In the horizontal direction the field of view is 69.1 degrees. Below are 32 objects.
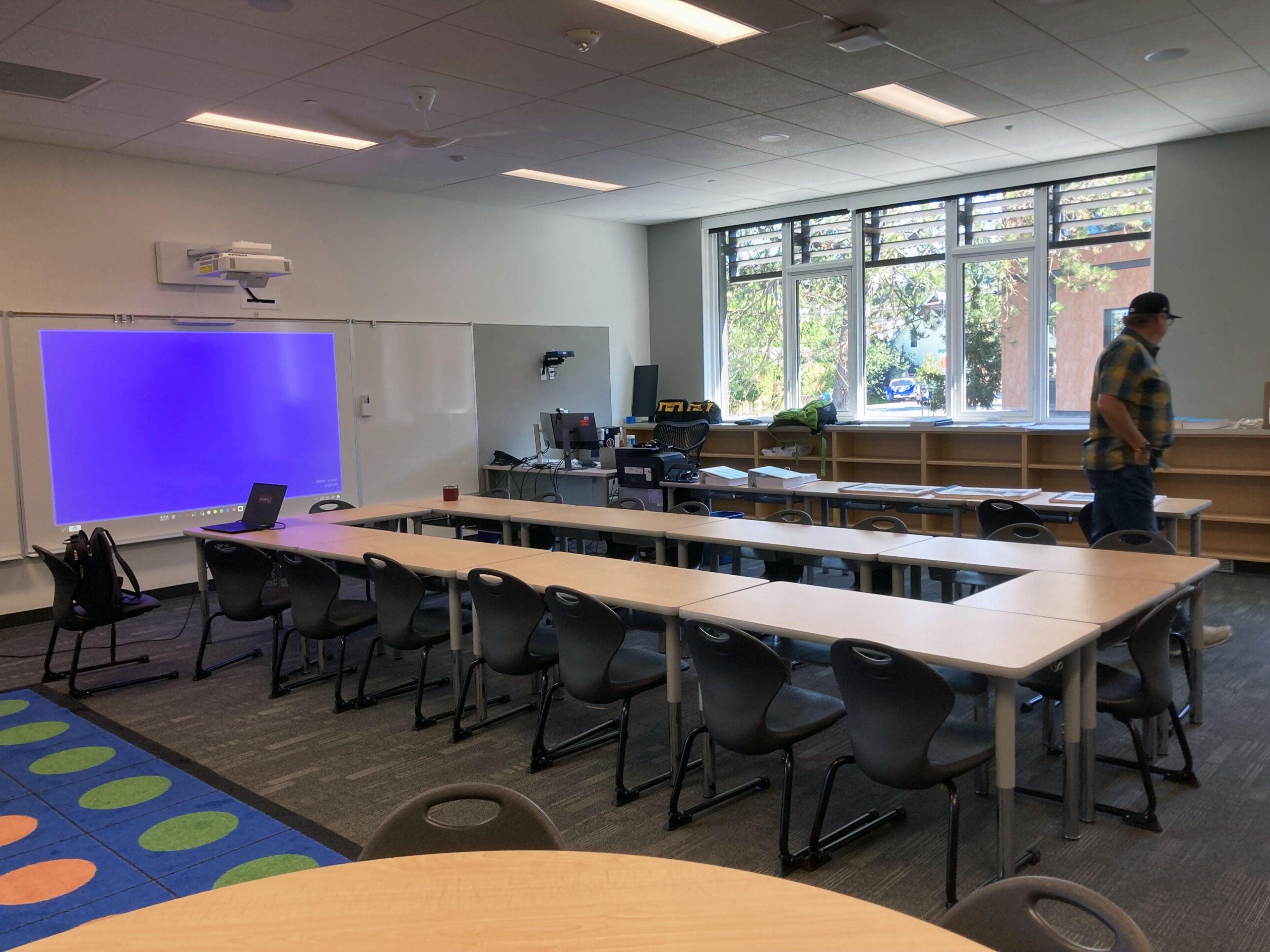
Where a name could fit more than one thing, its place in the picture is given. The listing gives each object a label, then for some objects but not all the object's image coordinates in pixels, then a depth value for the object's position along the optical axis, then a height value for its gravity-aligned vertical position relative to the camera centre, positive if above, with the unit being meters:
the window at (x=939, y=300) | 8.05 +0.82
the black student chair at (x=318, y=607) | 4.56 -1.02
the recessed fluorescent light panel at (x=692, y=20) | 4.34 +1.82
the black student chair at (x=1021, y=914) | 1.29 -0.78
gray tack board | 9.23 +0.16
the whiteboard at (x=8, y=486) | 6.23 -0.50
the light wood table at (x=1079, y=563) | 3.56 -0.75
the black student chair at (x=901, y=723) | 2.50 -0.95
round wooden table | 1.28 -0.76
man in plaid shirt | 4.41 -0.19
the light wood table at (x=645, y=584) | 3.40 -0.79
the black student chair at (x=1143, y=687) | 2.96 -1.05
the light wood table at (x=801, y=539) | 4.17 -0.75
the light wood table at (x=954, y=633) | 2.60 -0.77
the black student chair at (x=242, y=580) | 4.97 -0.95
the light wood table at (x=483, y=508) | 5.98 -0.75
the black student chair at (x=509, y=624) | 3.79 -0.95
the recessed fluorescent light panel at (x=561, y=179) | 7.79 +1.88
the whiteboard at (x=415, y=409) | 8.30 -0.08
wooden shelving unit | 7.00 -0.71
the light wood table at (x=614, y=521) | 5.18 -0.76
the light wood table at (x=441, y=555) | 4.31 -0.79
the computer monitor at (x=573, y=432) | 8.31 -0.33
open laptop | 5.85 -0.67
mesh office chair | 8.21 -0.39
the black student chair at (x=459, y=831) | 1.68 -0.80
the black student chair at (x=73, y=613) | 4.99 -1.12
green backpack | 8.92 -0.28
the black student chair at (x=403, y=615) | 4.22 -1.00
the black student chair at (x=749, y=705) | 2.83 -1.00
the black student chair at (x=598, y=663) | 3.39 -1.02
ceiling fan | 5.09 +1.53
